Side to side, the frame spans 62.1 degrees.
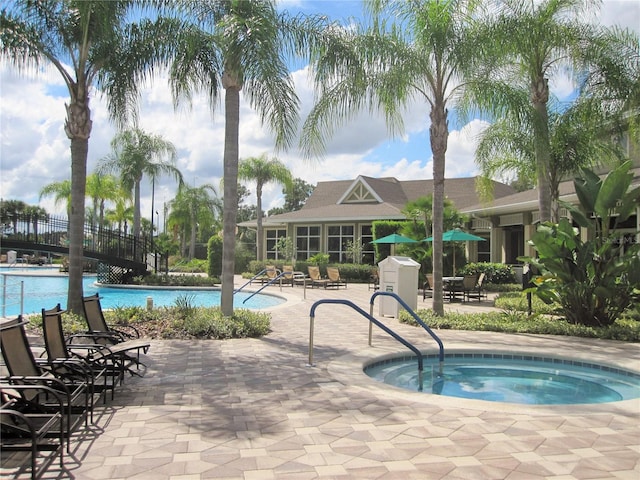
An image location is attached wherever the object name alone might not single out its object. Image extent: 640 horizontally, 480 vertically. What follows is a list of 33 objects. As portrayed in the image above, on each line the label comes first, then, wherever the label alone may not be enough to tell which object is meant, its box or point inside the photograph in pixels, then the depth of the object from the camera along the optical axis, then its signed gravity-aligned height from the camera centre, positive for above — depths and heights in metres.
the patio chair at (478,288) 17.28 -0.95
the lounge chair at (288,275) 23.85 -0.73
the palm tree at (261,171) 34.28 +5.67
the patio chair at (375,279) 21.86 -0.91
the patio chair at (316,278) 22.99 -0.86
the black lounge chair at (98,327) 7.37 -1.02
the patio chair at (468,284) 17.27 -0.81
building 30.14 +2.64
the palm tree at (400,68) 11.14 +4.17
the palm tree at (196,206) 43.72 +4.38
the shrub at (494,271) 22.42 -0.50
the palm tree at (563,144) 15.59 +3.49
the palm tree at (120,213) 46.91 +4.38
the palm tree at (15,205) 67.12 +7.15
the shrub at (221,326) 10.02 -1.30
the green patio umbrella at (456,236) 18.64 +0.82
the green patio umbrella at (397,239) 21.49 +0.82
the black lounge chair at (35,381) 4.44 -1.10
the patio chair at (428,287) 18.14 -1.05
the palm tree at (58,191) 41.84 +5.32
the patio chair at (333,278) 22.91 -0.82
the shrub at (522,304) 13.59 -1.23
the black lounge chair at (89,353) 5.61 -1.10
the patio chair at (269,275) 24.22 -0.73
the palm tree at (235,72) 10.19 +3.76
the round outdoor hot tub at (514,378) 7.37 -1.83
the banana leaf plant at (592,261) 10.92 -0.04
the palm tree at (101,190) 38.37 +5.12
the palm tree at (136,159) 27.67 +5.30
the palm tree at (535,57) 11.84 +5.15
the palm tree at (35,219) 21.05 +1.57
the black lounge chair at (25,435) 3.77 -1.35
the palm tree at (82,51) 10.62 +4.36
